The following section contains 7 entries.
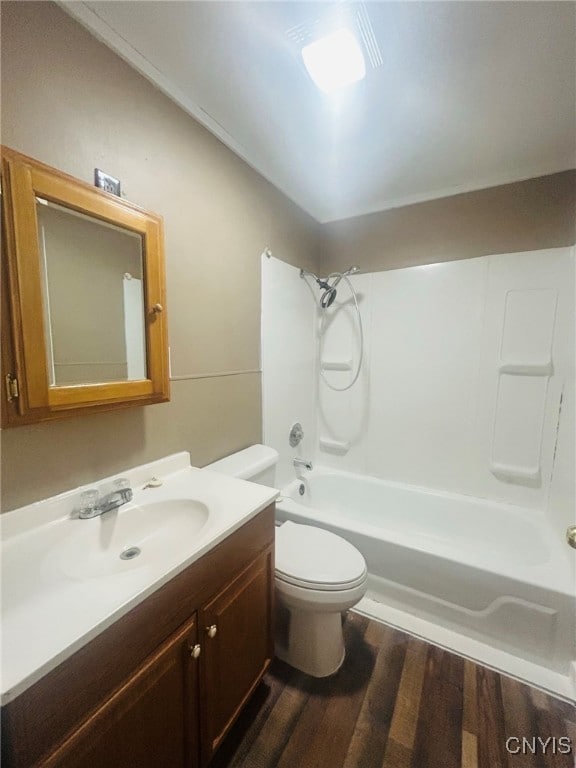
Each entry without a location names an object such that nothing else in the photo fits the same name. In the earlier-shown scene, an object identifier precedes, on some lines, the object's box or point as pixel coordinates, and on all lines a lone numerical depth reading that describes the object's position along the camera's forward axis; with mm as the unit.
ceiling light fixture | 1021
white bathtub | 1288
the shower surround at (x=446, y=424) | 1424
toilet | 1197
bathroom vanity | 532
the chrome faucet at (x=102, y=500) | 956
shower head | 2279
